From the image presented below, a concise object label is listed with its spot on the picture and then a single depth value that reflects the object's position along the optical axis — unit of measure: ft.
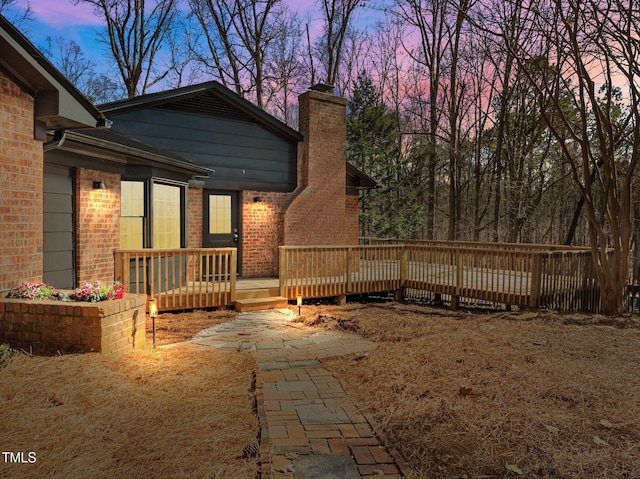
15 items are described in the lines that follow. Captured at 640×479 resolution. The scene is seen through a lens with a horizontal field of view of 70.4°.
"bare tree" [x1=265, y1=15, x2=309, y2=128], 77.77
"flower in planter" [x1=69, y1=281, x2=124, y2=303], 16.40
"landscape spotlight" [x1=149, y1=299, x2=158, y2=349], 17.97
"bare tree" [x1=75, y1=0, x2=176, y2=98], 70.03
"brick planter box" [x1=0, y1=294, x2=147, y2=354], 15.35
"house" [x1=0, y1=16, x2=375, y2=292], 17.58
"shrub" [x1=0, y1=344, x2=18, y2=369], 14.04
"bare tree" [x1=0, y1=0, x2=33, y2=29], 61.77
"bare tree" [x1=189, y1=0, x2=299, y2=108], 74.74
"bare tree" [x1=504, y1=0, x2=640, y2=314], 27.40
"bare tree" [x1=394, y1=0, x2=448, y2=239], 70.08
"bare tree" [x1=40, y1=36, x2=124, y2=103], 77.10
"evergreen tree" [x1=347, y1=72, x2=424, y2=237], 63.57
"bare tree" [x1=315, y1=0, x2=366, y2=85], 75.77
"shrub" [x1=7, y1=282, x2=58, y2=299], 16.47
